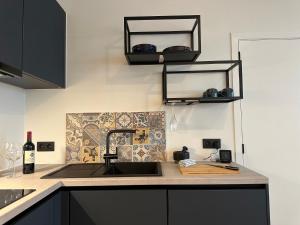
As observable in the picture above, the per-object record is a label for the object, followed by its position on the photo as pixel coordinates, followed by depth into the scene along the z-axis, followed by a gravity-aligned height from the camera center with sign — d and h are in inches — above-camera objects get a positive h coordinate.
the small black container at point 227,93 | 68.2 +9.3
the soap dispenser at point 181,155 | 71.3 -10.4
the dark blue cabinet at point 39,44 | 52.0 +22.3
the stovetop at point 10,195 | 36.6 -12.8
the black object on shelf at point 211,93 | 69.1 +9.4
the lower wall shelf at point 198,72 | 68.8 +17.5
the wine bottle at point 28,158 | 59.8 -9.0
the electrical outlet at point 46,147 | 77.0 -7.7
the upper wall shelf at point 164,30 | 78.4 +33.7
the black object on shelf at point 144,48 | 67.9 +23.4
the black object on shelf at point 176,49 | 66.4 +22.5
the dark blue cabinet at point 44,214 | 36.9 -16.8
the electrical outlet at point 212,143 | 74.8 -7.0
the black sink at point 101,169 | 57.1 -13.6
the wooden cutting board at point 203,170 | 56.8 -12.7
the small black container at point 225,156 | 71.9 -11.1
